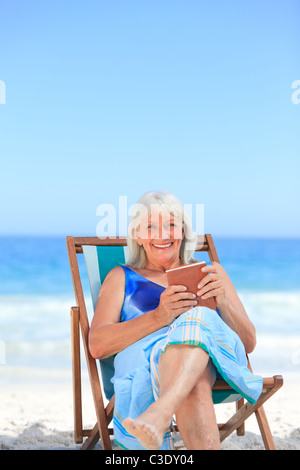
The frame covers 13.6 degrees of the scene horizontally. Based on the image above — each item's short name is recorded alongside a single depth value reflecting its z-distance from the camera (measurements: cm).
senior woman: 327
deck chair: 357
